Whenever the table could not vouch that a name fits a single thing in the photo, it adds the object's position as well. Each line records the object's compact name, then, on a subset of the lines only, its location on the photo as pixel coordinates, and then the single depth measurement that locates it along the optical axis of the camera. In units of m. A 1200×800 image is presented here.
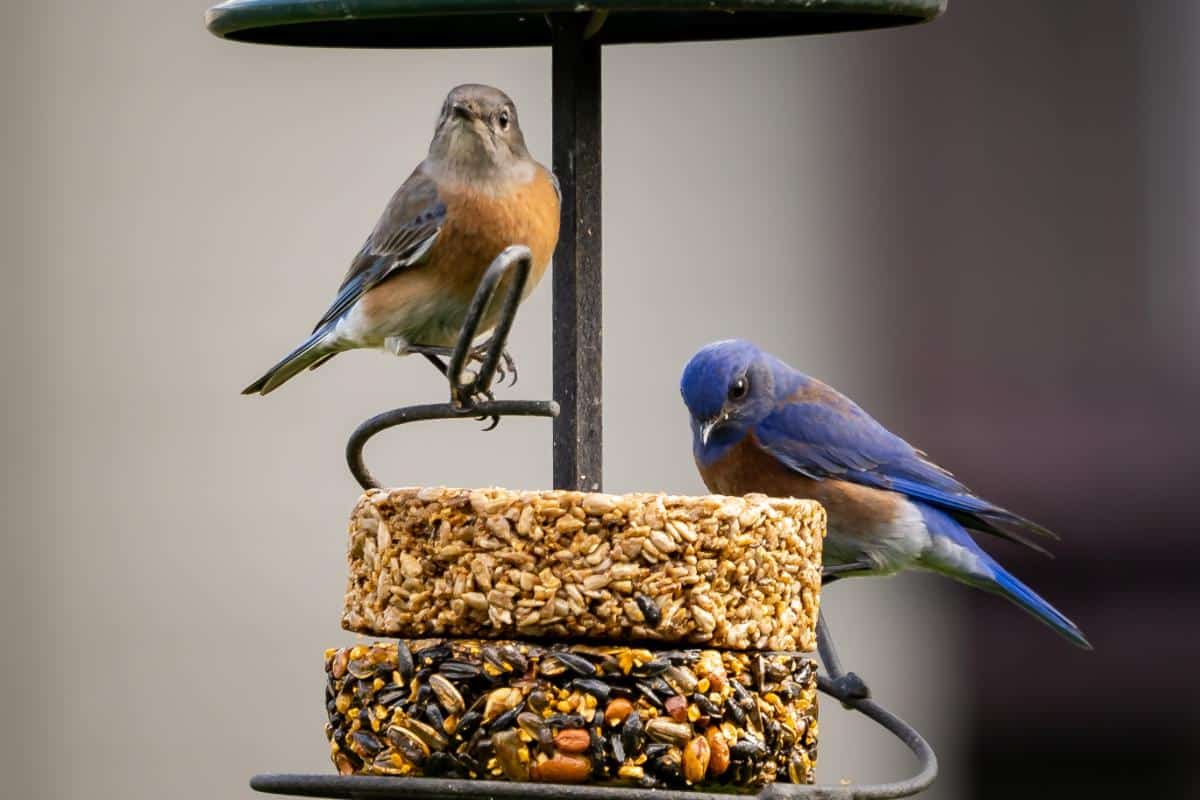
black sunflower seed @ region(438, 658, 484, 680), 5.52
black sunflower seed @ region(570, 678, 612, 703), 5.46
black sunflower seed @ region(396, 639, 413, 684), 5.61
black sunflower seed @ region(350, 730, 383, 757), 5.68
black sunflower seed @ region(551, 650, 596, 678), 5.47
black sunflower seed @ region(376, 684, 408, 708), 5.62
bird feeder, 5.45
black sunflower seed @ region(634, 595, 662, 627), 5.48
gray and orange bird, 6.45
